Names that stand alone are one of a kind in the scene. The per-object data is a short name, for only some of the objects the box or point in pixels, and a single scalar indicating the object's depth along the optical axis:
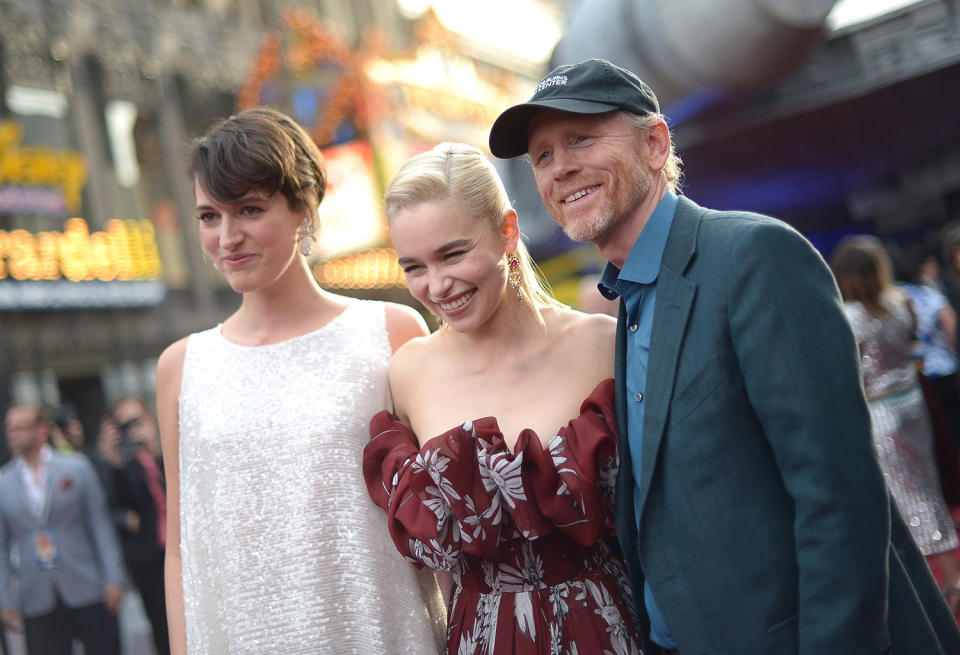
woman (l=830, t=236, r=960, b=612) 5.16
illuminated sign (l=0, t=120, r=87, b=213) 14.07
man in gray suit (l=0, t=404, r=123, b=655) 6.40
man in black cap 1.70
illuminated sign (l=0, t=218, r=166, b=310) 13.87
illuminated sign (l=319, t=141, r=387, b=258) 17.25
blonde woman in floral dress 2.33
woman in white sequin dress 2.54
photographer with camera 6.88
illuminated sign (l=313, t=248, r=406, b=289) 18.11
